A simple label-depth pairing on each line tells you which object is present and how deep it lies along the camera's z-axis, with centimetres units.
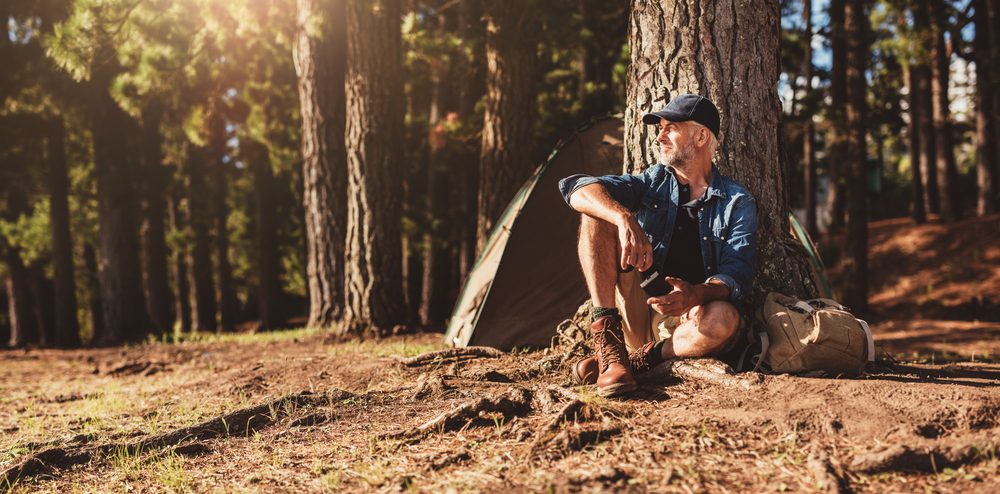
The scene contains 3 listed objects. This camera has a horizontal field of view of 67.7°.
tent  658
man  366
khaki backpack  367
